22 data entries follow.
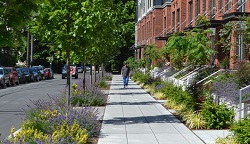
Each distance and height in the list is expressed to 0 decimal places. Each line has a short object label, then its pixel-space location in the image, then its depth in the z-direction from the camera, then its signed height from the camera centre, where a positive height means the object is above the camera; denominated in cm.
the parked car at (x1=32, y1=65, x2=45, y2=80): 5648 -56
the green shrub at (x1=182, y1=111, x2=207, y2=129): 1302 -158
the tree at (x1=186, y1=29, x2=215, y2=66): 1683 +64
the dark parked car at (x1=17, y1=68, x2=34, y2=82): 4866 -96
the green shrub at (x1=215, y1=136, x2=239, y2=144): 971 -159
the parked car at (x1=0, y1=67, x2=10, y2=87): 3747 -93
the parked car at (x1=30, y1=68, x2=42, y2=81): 5302 -98
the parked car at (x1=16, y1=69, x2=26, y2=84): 4541 -95
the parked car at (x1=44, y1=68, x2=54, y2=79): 5916 -98
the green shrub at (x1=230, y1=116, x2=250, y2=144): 906 -131
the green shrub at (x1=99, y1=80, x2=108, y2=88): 3432 -142
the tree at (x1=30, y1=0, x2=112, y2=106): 1343 +122
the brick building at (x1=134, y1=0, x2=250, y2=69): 2062 +345
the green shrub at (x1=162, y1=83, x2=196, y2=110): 1502 -114
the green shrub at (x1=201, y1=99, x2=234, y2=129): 1283 -140
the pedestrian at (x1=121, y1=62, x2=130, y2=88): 3372 -64
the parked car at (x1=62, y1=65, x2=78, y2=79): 5961 -98
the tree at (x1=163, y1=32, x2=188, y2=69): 1744 +77
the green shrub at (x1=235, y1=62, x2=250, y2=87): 1445 -32
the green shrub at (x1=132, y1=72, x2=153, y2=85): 3311 -106
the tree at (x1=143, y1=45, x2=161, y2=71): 3722 +86
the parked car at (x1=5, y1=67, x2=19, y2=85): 4081 -93
